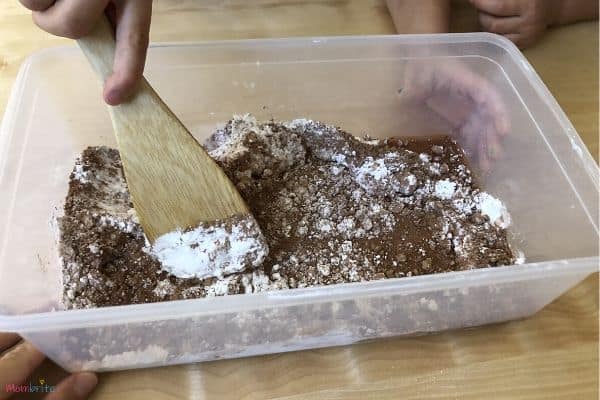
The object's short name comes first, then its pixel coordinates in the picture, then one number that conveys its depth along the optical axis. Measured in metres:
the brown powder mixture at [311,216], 0.64
